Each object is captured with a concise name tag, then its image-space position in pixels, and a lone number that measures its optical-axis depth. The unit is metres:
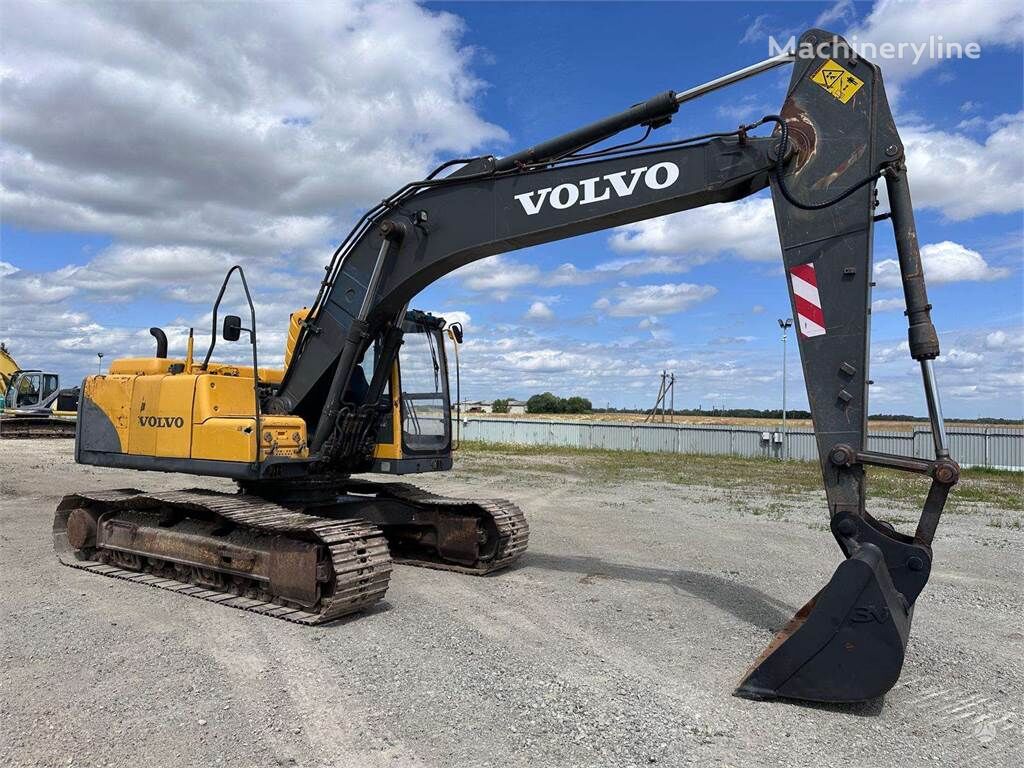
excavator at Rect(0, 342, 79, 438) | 29.17
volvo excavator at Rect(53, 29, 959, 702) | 4.93
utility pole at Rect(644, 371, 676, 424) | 46.81
